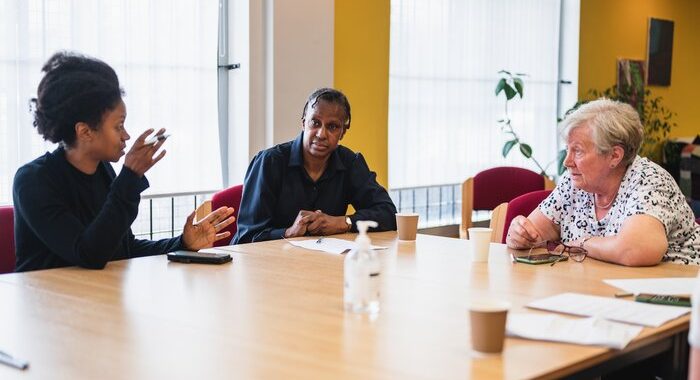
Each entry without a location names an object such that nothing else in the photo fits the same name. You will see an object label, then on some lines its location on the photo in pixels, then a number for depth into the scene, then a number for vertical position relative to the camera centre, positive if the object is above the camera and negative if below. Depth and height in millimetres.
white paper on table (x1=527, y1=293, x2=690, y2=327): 1889 -503
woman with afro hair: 2445 -272
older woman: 2637 -376
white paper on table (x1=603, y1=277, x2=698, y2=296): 2186 -511
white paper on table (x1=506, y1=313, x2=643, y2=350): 1681 -491
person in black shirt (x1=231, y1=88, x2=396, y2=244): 3402 -394
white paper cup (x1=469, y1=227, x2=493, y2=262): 2646 -477
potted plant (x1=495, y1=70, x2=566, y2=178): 6223 -215
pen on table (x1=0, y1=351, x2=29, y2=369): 1479 -483
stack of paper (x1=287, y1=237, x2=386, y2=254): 2832 -538
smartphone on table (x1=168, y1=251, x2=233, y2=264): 2562 -515
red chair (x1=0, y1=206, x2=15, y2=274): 2930 -540
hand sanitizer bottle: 1891 -431
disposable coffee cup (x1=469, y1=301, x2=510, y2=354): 1568 -437
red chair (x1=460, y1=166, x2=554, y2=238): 5328 -600
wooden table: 1515 -504
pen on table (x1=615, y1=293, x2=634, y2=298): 2158 -515
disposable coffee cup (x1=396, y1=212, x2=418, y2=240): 3090 -495
